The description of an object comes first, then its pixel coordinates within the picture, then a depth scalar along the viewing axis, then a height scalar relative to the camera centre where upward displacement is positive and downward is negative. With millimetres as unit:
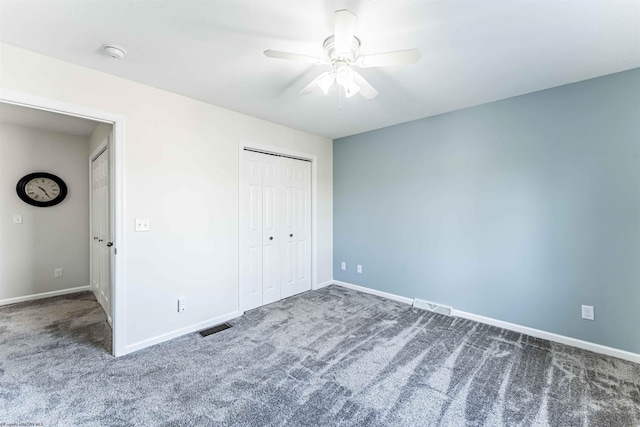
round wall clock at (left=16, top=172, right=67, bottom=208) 3547 +306
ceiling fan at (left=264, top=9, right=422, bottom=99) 1368 +901
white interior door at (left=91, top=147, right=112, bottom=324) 3068 -265
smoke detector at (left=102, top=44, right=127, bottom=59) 1847 +1123
